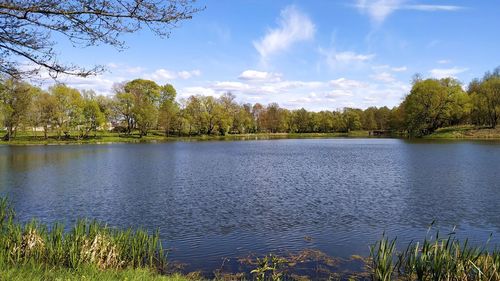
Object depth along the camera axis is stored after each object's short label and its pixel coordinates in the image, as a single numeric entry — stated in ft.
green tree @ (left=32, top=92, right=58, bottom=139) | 252.42
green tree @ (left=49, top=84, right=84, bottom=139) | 263.72
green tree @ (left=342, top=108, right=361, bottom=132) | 502.38
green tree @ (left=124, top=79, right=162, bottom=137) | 308.19
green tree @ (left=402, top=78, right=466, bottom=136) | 295.07
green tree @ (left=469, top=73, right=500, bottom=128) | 281.74
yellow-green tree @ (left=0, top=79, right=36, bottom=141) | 227.83
